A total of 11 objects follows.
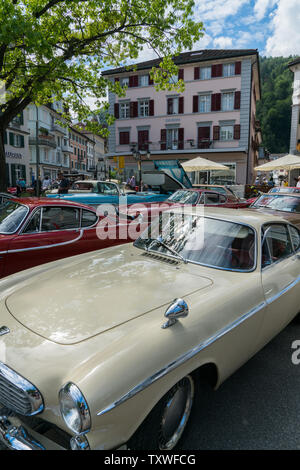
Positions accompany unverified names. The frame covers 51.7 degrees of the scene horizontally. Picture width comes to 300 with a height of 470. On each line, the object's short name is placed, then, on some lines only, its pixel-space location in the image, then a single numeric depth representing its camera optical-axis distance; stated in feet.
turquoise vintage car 30.37
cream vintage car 5.21
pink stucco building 92.17
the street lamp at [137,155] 59.00
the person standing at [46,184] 61.42
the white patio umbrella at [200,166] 51.21
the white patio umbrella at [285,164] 44.01
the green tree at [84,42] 28.96
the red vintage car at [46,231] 13.69
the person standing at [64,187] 36.46
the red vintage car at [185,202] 26.21
